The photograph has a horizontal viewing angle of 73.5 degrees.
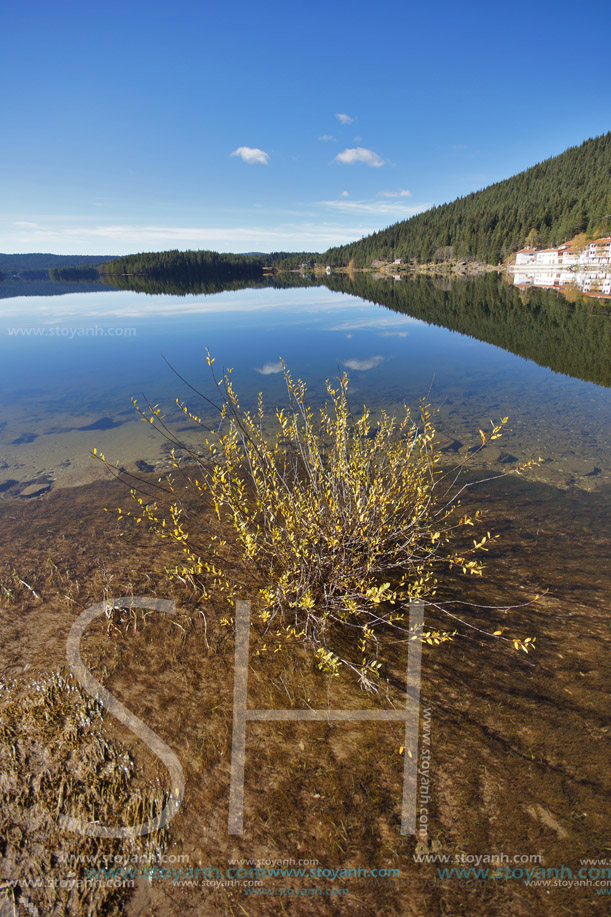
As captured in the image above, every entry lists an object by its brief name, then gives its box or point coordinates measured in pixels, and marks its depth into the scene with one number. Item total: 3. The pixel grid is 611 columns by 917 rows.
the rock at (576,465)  10.06
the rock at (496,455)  10.83
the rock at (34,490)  9.61
